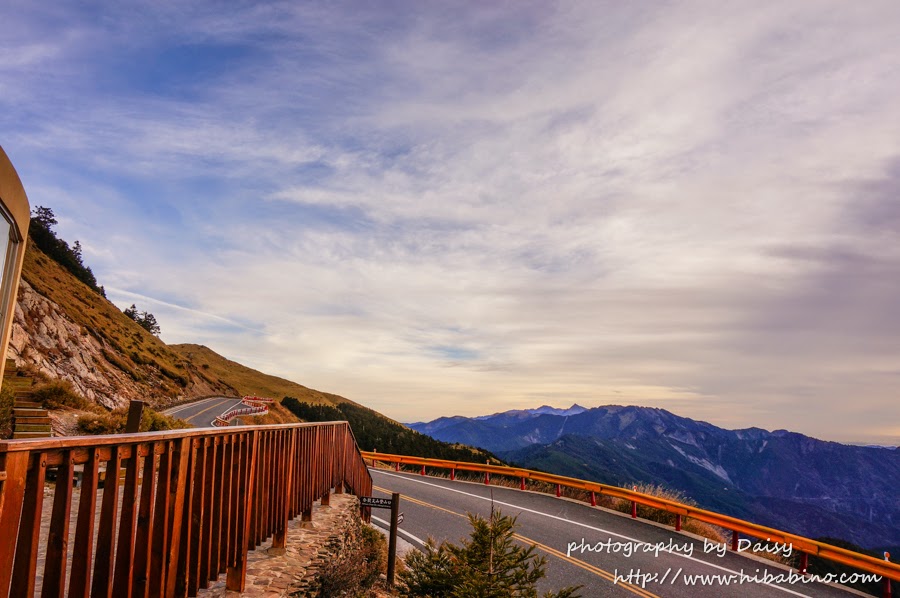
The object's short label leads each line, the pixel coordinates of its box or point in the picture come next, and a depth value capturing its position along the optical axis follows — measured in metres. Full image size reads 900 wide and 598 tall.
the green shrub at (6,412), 13.14
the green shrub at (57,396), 17.95
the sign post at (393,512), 10.59
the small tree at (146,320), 114.12
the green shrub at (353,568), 7.12
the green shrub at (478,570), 6.21
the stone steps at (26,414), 13.10
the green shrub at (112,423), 15.25
